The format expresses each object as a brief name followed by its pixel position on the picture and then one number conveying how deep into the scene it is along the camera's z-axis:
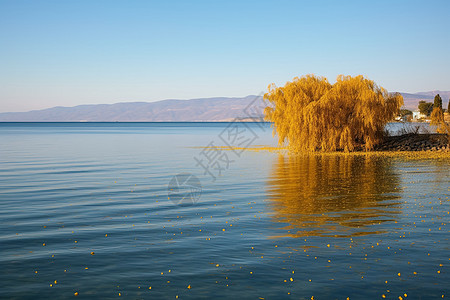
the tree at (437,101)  97.12
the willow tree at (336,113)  40.88
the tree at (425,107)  154.73
